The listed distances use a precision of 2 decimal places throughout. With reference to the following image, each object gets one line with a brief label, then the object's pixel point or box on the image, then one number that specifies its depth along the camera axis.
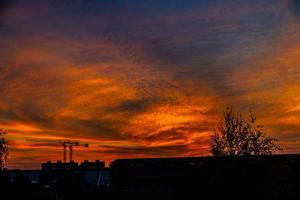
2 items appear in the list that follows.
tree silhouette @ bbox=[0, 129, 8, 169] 51.37
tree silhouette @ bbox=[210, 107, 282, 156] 43.98
